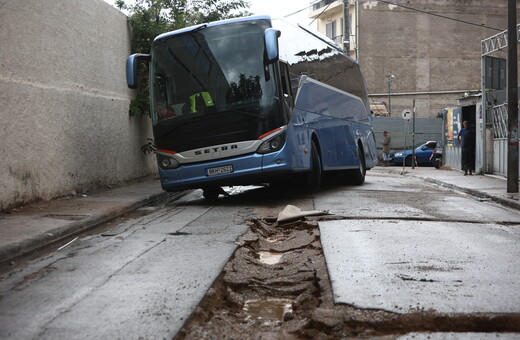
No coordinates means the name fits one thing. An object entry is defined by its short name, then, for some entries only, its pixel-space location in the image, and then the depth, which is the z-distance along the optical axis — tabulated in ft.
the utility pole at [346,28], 92.89
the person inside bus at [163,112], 39.40
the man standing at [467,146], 72.38
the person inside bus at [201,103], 38.40
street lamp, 140.15
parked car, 112.27
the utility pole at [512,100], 44.70
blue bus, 37.76
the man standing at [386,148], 112.37
